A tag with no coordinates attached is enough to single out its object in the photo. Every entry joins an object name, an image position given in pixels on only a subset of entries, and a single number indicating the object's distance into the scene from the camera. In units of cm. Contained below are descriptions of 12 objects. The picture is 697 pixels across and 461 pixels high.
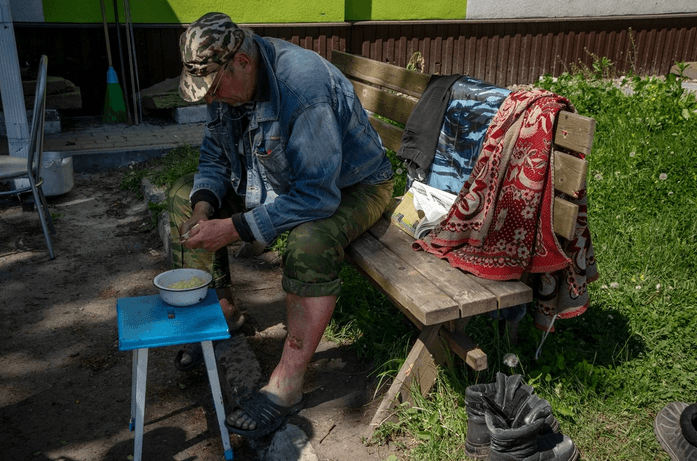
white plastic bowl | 264
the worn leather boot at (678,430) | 238
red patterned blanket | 255
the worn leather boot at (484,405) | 241
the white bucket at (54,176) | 558
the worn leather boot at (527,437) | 225
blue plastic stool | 241
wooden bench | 238
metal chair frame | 439
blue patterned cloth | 304
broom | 777
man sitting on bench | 262
